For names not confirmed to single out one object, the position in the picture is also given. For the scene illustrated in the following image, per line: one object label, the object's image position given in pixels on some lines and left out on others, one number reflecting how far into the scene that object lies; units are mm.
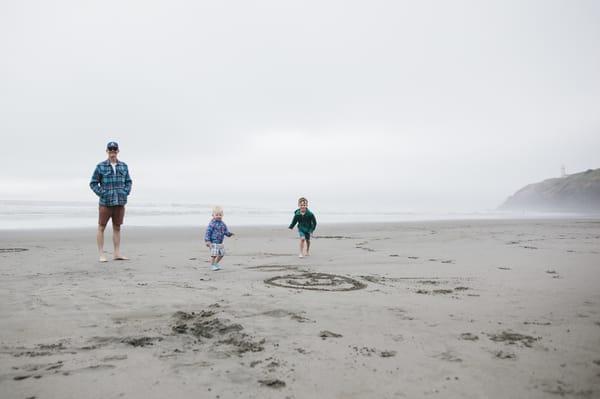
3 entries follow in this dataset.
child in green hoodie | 10297
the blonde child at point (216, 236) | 7852
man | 8141
